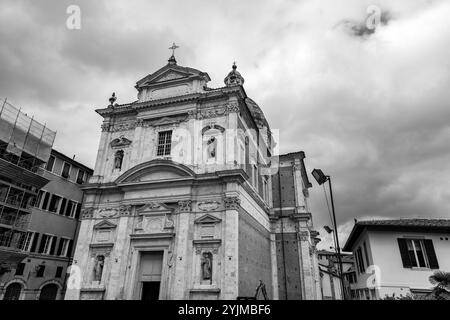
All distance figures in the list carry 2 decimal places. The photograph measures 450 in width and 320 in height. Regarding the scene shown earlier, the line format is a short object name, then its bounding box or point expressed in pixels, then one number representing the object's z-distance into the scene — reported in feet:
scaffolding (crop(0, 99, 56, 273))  72.64
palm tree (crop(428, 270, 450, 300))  36.29
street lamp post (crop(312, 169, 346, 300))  53.07
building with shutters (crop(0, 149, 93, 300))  74.95
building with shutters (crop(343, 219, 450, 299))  52.03
